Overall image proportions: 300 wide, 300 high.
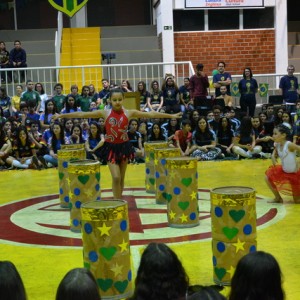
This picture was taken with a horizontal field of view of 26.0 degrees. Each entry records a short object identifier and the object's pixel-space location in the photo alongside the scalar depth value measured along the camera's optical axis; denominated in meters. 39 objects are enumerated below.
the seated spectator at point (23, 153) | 15.23
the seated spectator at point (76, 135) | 15.44
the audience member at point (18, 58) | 19.27
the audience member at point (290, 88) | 18.17
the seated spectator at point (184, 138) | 15.47
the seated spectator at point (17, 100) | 17.78
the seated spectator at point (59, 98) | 17.56
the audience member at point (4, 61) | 19.23
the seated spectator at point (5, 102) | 17.42
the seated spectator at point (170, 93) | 17.53
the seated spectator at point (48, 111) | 16.75
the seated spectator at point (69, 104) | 17.03
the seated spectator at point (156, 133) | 15.63
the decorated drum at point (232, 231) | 6.62
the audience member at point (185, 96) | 17.76
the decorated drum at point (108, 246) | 6.30
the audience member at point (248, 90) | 17.75
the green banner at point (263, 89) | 18.92
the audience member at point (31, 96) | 17.61
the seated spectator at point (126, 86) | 17.47
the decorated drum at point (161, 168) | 10.34
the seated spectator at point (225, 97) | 17.81
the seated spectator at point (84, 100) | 17.38
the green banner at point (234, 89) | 18.52
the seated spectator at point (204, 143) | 15.55
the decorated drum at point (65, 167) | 10.41
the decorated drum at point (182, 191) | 8.74
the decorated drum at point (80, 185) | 8.98
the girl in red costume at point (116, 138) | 10.06
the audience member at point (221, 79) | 18.00
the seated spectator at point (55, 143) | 15.21
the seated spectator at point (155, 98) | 17.59
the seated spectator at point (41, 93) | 17.77
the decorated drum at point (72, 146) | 11.33
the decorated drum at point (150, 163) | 11.32
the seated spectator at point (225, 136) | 15.83
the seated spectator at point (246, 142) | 15.64
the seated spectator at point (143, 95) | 17.61
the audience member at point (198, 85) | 17.78
